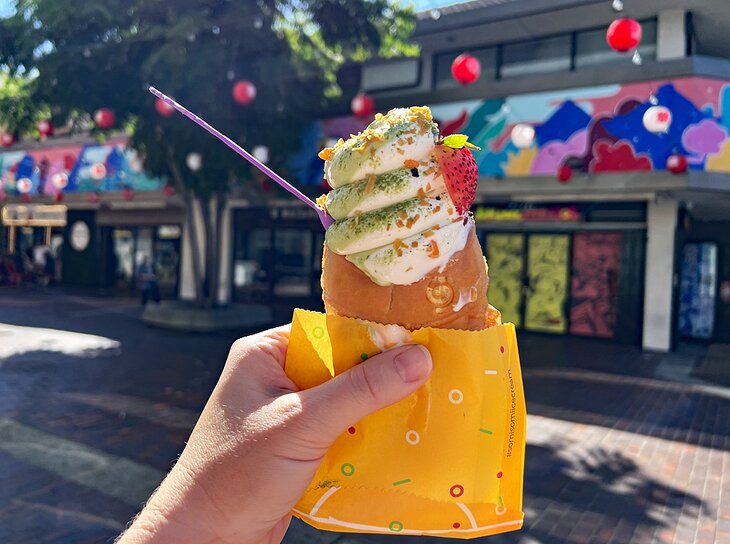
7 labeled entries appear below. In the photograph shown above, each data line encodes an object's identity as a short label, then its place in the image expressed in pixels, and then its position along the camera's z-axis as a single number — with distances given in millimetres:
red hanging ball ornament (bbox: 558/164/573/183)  12080
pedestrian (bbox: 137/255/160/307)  18203
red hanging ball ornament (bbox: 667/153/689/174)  10969
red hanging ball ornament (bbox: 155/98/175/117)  11688
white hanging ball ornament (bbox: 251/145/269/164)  12930
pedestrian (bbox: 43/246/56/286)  23922
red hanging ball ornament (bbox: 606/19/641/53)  7723
